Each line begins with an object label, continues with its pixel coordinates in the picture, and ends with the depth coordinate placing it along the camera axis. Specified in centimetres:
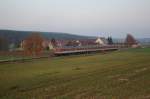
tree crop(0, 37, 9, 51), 12787
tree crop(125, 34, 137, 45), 15777
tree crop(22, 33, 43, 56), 8875
